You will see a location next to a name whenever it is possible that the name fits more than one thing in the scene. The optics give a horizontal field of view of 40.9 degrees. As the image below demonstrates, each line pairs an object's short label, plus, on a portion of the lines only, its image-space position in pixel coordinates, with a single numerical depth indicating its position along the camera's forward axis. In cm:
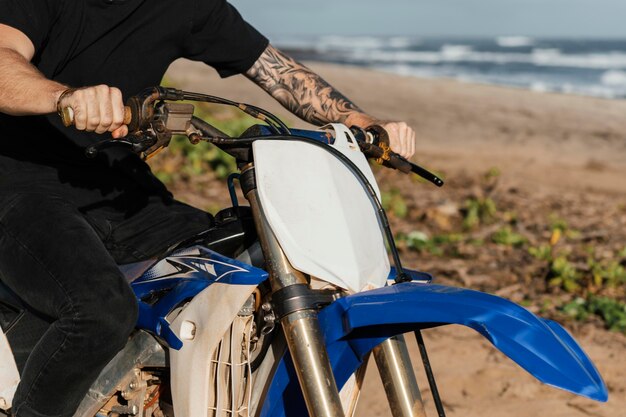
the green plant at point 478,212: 716
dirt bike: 212
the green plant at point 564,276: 565
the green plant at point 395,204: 738
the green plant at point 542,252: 620
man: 239
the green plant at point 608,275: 567
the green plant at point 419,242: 648
